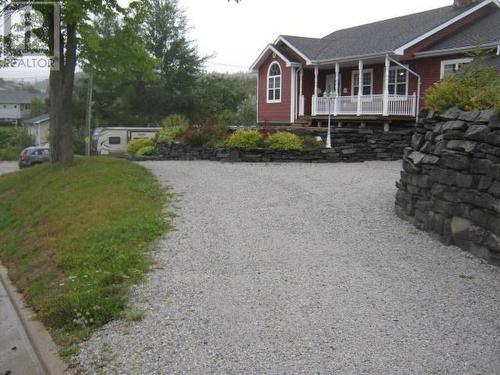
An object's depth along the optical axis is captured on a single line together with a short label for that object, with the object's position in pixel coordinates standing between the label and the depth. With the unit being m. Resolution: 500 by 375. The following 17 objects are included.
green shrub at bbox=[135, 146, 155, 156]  24.70
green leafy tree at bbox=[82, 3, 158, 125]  17.59
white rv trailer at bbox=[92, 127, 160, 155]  37.53
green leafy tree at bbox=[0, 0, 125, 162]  17.44
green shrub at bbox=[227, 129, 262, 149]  19.08
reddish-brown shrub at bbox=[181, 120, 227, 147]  20.80
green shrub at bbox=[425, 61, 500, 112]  8.42
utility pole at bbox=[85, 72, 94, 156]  36.78
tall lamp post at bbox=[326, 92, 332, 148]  19.39
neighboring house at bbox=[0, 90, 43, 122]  95.31
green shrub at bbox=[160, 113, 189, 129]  26.97
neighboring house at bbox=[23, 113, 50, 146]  65.62
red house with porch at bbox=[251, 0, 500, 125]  22.69
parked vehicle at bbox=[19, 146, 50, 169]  35.85
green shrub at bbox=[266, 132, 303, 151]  18.77
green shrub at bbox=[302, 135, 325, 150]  19.16
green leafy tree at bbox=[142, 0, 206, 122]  54.56
